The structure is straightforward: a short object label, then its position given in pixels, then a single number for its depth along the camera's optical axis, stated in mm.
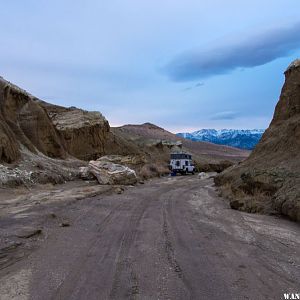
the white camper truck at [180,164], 32793
